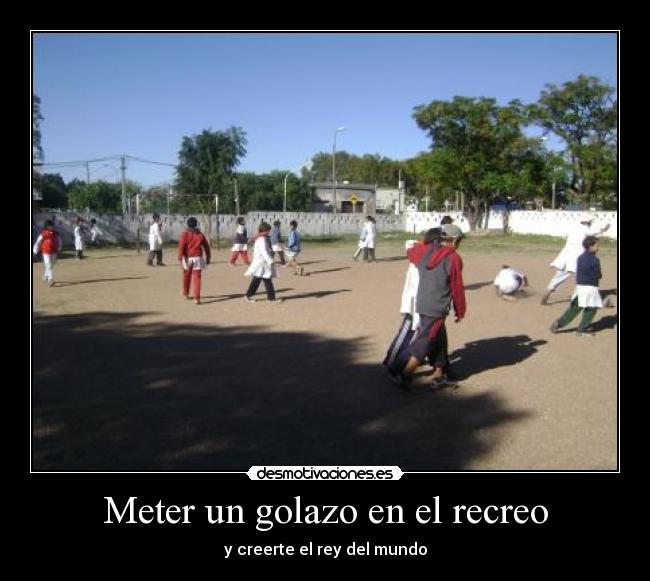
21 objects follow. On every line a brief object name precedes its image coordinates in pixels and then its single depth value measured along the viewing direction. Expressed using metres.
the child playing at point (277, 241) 19.92
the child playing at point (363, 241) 22.29
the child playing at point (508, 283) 13.34
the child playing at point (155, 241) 20.72
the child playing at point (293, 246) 18.06
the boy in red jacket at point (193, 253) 12.47
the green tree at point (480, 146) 39.72
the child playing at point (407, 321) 6.69
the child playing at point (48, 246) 14.77
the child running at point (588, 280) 9.20
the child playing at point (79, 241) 24.34
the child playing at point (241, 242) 20.86
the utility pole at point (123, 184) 31.75
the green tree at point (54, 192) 48.30
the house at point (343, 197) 60.23
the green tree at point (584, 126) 37.25
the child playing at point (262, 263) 12.16
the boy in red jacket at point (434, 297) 6.44
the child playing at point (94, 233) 31.53
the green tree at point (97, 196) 52.75
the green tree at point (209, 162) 39.41
